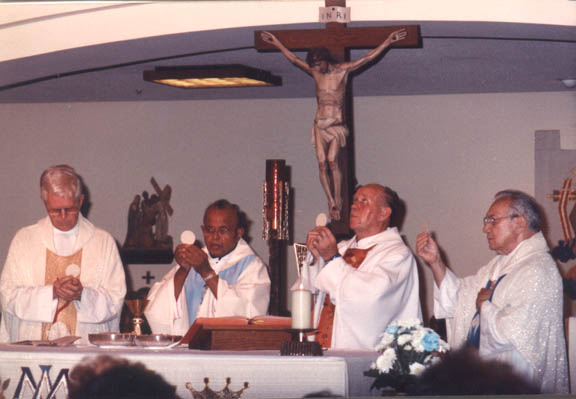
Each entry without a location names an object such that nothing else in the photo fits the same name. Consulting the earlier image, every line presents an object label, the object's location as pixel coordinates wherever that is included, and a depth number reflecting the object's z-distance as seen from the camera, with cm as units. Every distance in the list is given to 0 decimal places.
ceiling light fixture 848
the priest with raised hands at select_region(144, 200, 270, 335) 632
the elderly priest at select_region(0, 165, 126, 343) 601
